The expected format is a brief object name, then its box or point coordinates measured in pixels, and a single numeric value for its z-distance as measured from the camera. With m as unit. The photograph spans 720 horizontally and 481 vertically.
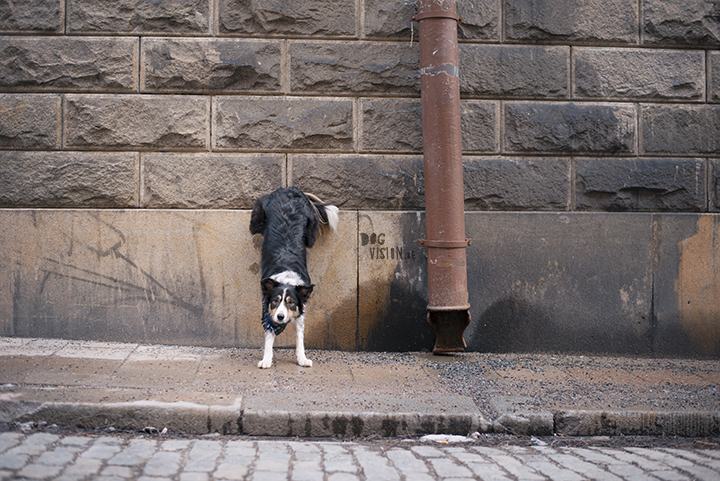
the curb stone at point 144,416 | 3.65
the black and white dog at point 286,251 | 4.81
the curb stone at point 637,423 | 3.92
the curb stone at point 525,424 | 3.87
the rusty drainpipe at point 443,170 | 5.14
